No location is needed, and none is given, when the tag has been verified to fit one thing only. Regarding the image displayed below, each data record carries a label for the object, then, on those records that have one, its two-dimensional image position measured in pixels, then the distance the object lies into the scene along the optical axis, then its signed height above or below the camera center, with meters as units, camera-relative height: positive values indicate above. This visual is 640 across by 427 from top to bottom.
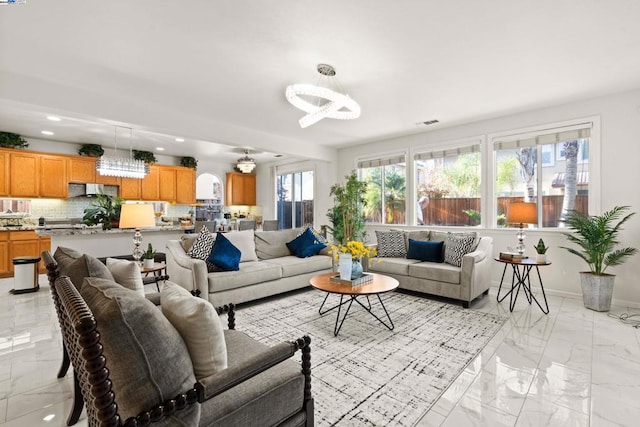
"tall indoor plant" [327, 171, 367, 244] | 6.10 -0.05
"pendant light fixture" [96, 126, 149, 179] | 5.29 +0.79
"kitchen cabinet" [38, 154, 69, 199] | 6.07 +0.69
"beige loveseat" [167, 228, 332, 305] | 3.59 -0.79
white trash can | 4.46 -0.91
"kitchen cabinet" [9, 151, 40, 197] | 5.76 +0.71
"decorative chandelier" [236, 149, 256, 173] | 6.86 +1.01
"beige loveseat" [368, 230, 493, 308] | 3.83 -0.84
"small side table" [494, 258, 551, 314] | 3.68 -0.94
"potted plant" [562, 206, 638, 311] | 3.71 -0.52
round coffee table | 3.01 -0.78
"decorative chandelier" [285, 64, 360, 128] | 2.92 +1.11
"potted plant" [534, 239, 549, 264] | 3.77 -0.53
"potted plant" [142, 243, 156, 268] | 3.71 -0.58
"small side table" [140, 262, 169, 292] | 3.61 -0.68
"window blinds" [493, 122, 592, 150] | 4.27 +1.07
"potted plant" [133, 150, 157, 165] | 7.14 +1.28
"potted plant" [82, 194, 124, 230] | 5.13 -0.06
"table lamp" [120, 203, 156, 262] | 3.40 -0.05
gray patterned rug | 1.97 -1.22
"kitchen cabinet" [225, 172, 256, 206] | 9.02 +0.65
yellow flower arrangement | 3.32 -0.43
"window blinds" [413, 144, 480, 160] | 5.24 +1.03
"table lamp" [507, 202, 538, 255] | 3.76 -0.04
